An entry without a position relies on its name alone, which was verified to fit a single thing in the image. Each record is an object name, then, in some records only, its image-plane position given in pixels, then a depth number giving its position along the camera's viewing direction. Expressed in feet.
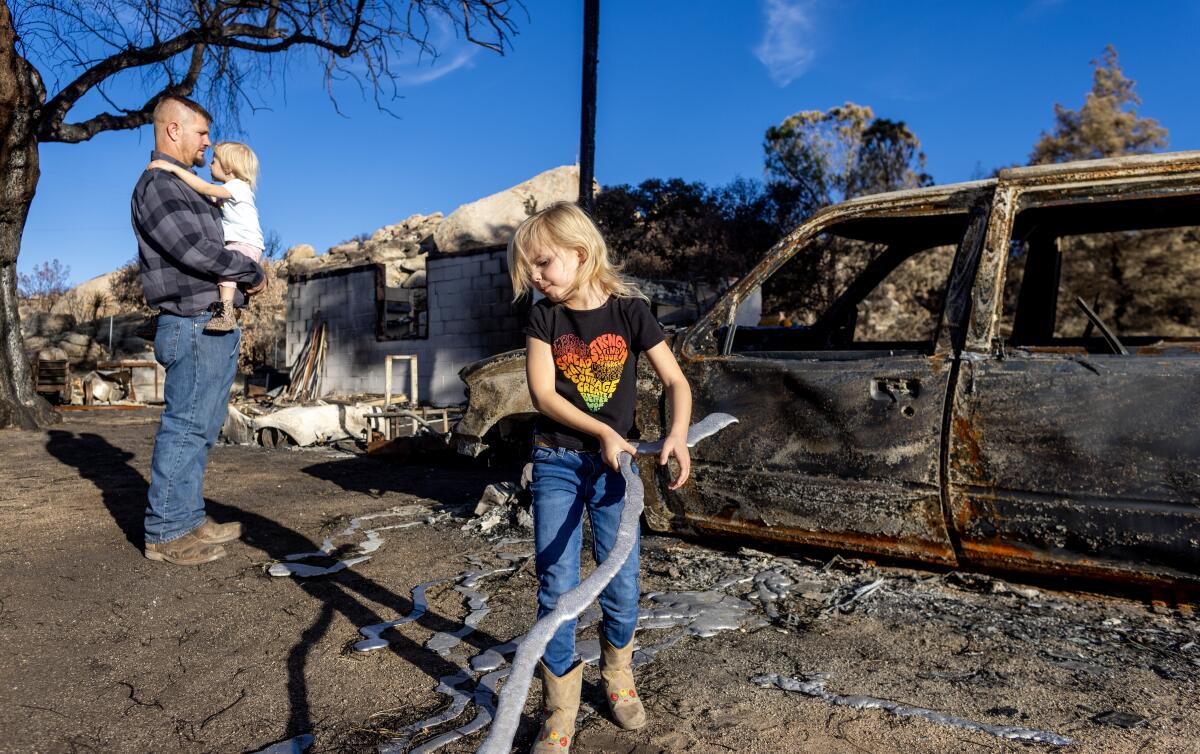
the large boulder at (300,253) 98.13
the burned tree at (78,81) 31.89
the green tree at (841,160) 73.82
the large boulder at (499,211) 78.39
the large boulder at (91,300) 85.30
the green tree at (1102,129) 57.21
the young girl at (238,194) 14.01
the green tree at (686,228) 65.26
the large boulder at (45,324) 71.97
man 11.96
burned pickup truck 8.96
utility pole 40.27
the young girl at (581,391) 7.09
